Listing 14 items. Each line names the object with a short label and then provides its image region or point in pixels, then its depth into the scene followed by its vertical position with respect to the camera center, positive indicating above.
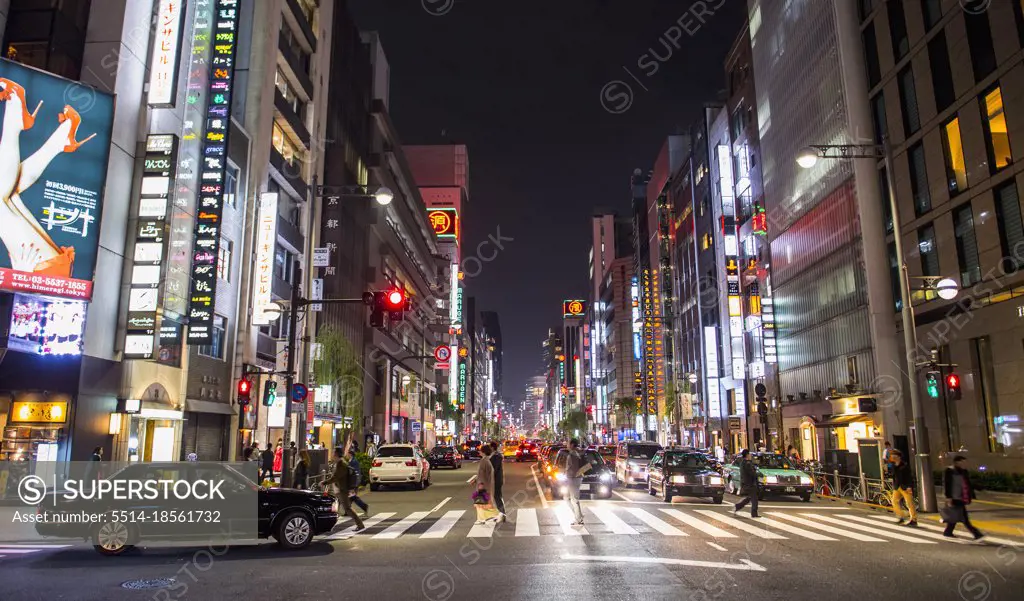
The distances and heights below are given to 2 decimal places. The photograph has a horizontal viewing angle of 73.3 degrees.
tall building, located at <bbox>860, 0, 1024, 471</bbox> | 24.47 +9.40
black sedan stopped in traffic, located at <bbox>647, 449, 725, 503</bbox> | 21.67 -1.39
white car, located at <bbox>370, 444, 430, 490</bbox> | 27.77 -1.31
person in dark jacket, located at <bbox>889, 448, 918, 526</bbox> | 16.06 -1.13
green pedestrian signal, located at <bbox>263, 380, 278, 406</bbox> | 21.50 +1.35
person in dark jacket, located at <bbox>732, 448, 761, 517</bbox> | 17.25 -1.20
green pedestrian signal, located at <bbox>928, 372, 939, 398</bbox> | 18.88 +1.36
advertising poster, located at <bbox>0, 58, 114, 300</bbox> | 20.58 +7.95
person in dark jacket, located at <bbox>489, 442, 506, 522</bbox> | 16.02 -1.10
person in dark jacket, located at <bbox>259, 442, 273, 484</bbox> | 26.95 -0.96
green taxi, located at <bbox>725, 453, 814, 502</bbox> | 22.47 -1.52
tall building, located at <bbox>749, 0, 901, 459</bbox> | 34.53 +11.39
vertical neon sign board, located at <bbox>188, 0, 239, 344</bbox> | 27.41 +10.58
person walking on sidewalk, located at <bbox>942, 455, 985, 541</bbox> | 13.41 -1.09
